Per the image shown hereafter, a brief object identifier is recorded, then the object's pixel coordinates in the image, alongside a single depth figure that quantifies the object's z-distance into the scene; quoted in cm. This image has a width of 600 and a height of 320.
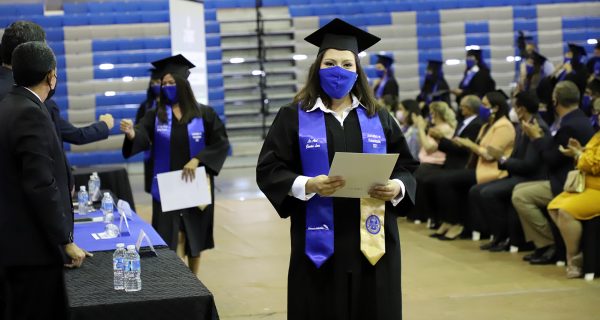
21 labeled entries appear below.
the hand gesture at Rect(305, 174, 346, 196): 314
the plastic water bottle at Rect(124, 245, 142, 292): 330
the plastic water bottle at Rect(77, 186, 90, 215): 555
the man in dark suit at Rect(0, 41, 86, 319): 339
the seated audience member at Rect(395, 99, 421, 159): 1009
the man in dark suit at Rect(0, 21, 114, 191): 420
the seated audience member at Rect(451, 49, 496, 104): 1298
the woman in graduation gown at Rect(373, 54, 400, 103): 1302
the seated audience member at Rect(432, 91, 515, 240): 818
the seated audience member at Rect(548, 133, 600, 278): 642
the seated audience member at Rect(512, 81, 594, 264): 686
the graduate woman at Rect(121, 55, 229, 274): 612
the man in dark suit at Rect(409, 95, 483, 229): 880
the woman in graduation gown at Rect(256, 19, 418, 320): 335
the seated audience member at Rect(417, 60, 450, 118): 1304
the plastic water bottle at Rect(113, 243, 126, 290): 334
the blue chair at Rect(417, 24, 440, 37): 1705
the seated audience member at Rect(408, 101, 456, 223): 916
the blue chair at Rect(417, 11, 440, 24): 1706
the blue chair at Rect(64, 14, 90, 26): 1606
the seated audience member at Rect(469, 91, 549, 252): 757
